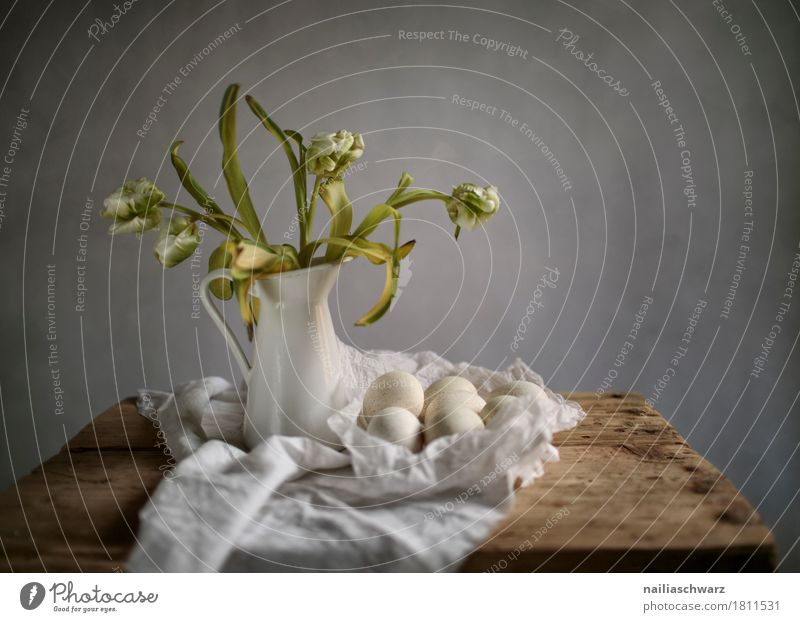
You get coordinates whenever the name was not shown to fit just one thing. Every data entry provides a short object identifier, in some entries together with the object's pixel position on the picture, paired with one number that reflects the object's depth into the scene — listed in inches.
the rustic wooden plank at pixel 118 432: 26.6
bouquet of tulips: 22.8
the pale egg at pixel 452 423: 23.1
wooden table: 19.6
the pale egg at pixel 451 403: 23.7
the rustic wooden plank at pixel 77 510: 19.9
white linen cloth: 19.9
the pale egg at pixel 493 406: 24.2
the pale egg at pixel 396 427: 22.9
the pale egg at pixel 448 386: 25.4
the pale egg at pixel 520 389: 25.3
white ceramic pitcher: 23.4
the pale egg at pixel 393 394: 24.3
